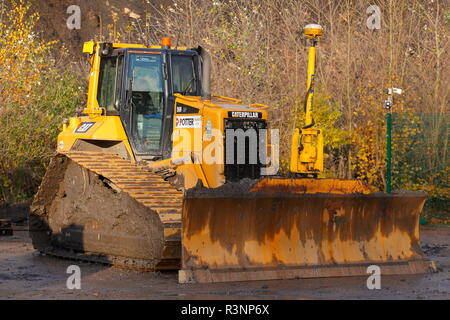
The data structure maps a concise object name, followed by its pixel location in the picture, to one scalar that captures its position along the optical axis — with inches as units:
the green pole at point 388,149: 715.4
